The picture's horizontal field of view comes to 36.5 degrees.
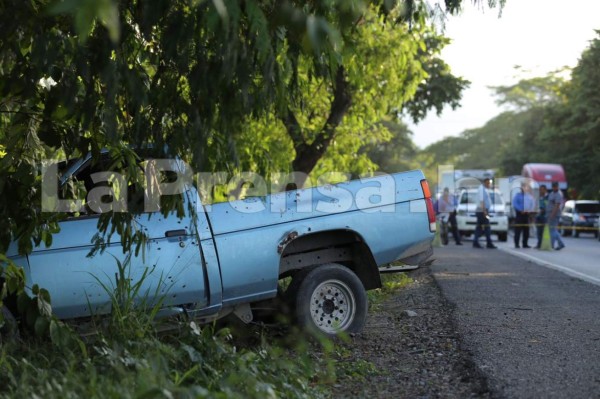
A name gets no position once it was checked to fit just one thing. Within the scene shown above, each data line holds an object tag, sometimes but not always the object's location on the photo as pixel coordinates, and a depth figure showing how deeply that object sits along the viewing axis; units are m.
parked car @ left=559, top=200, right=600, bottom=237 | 38.59
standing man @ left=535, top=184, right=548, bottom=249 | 24.48
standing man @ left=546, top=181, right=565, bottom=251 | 22.73
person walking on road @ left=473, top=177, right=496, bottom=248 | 23.54
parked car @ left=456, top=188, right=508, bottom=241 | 30.36
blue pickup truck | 6.83
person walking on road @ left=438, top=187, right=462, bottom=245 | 26.77
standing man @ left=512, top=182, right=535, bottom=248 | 24.31
